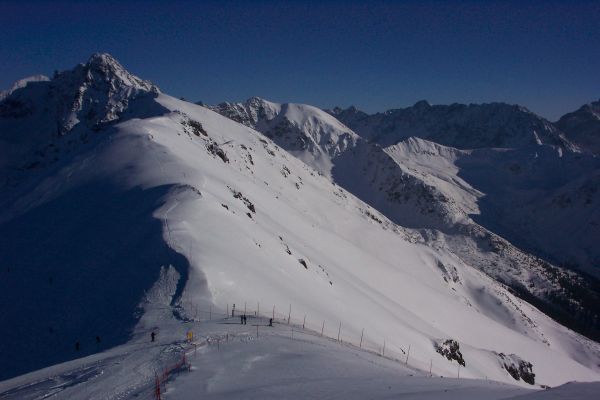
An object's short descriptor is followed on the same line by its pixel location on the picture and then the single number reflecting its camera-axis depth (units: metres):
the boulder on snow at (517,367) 56.41
